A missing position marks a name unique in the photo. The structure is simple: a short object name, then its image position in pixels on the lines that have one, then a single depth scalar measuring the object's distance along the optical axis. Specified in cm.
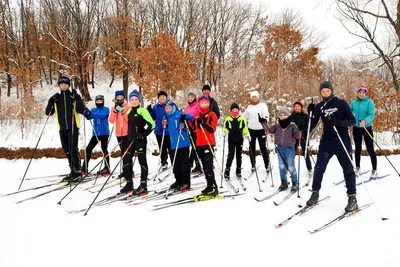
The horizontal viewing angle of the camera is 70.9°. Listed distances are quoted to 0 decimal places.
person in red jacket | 500
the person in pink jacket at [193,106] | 637
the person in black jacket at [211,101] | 632
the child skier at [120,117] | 614
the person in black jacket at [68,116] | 599
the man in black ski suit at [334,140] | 408
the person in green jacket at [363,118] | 589
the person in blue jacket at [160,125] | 625
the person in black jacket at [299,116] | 597
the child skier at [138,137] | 508
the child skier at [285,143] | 529
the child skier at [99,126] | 648
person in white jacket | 647
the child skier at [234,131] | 624
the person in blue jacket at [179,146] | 534
